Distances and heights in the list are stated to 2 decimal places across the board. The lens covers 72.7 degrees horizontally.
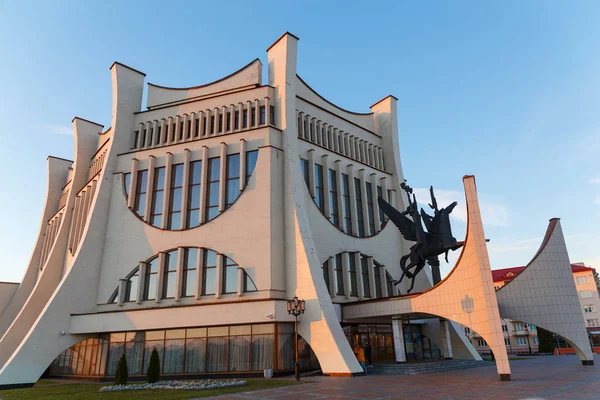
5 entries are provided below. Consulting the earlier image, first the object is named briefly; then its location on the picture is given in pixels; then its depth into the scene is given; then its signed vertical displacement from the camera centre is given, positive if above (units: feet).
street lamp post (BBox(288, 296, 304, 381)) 67.56 +4.83
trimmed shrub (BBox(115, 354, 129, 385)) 61.41 -4.31
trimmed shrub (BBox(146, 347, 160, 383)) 63.21 -4.04
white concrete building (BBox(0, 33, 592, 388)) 74.90 +18.99
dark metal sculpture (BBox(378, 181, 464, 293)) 88.84 +19.75
